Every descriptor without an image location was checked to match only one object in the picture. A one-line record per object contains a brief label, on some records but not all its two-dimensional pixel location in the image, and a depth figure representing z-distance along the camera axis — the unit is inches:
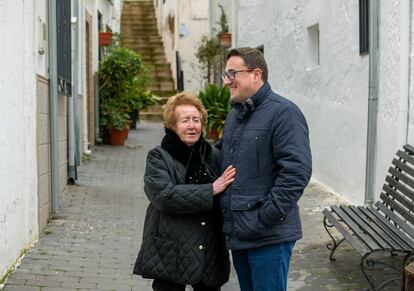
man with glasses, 129.3
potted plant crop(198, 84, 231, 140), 544.7
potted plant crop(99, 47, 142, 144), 529.7
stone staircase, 843.4
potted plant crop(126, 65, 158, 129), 561.5
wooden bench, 187.3
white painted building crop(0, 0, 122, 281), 202.5
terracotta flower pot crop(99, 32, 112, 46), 561.3
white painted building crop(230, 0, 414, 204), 261.4
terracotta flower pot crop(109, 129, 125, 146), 538.6
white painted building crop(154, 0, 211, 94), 797.9
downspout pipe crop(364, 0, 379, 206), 281.6
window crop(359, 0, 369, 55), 299.6
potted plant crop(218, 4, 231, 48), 631.2
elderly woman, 137.6
